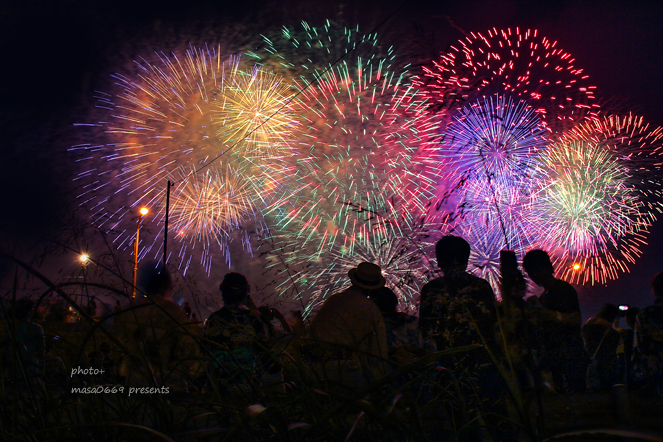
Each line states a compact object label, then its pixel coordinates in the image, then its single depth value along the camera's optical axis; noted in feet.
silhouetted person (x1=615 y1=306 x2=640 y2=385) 11.70
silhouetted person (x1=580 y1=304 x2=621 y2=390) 10.99
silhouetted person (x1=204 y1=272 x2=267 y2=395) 5.54
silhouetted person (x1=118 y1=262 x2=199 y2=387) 4.11
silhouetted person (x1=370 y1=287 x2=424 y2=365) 10.07
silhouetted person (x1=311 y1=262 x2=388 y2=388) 6.61
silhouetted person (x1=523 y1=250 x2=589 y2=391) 9.89
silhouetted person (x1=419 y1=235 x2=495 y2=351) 6.91
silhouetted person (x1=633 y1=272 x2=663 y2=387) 11.03
